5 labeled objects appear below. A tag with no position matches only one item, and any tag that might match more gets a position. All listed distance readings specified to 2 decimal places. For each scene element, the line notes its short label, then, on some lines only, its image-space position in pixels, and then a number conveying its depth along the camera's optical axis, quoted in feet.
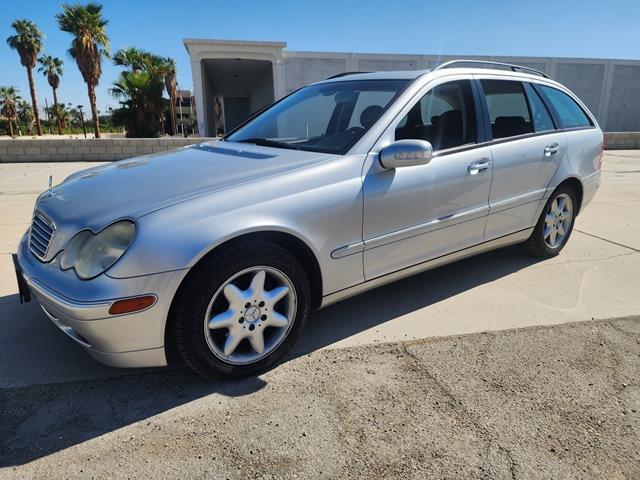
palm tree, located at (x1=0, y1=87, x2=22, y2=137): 158.87
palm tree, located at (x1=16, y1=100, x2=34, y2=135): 188.12
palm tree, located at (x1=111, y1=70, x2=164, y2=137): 85.15
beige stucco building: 62.44
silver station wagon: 7.26
